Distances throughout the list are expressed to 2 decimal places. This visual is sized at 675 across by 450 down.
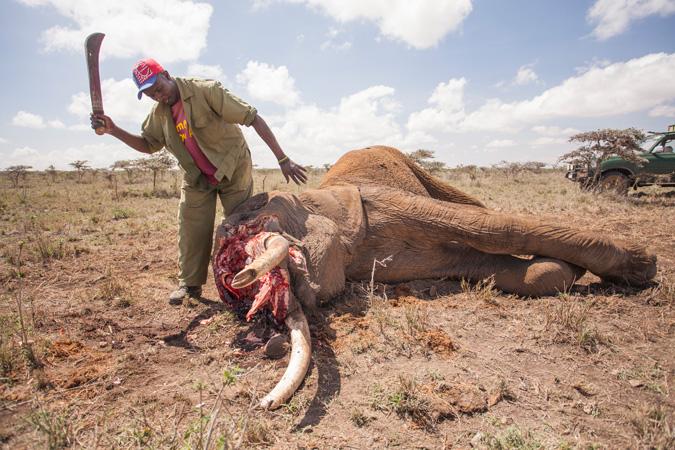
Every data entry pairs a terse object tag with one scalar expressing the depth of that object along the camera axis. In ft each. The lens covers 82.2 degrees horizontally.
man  11.63
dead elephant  10.07
